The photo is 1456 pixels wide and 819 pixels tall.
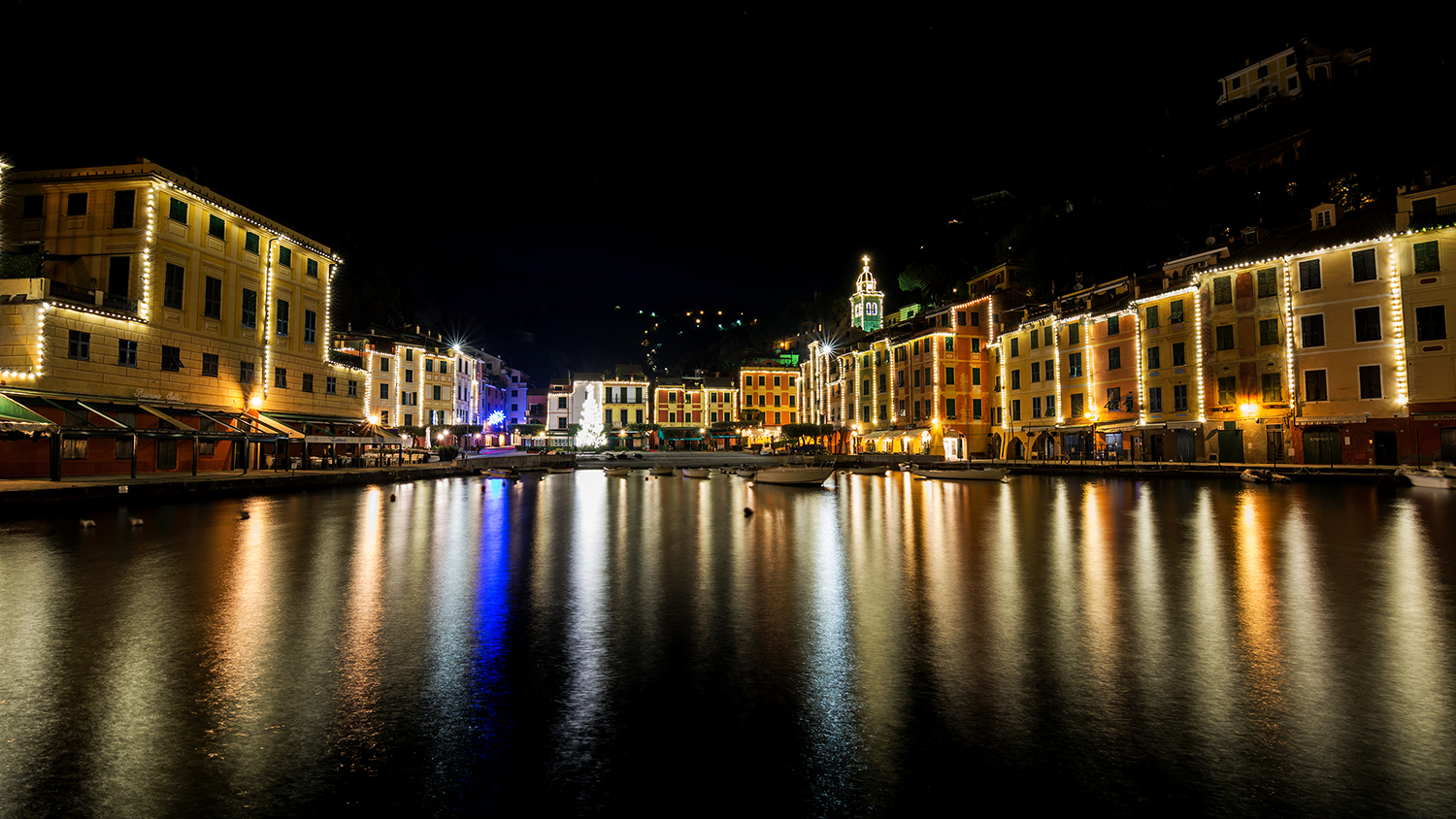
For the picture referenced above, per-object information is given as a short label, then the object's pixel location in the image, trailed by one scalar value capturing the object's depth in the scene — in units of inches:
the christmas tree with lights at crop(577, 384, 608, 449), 3026.6
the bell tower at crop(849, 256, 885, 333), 2974.9
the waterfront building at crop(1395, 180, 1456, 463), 1170.6
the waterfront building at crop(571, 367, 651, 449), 3708.2
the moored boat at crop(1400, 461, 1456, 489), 992.2
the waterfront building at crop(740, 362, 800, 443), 3695.9
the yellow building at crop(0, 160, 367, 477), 946.7
